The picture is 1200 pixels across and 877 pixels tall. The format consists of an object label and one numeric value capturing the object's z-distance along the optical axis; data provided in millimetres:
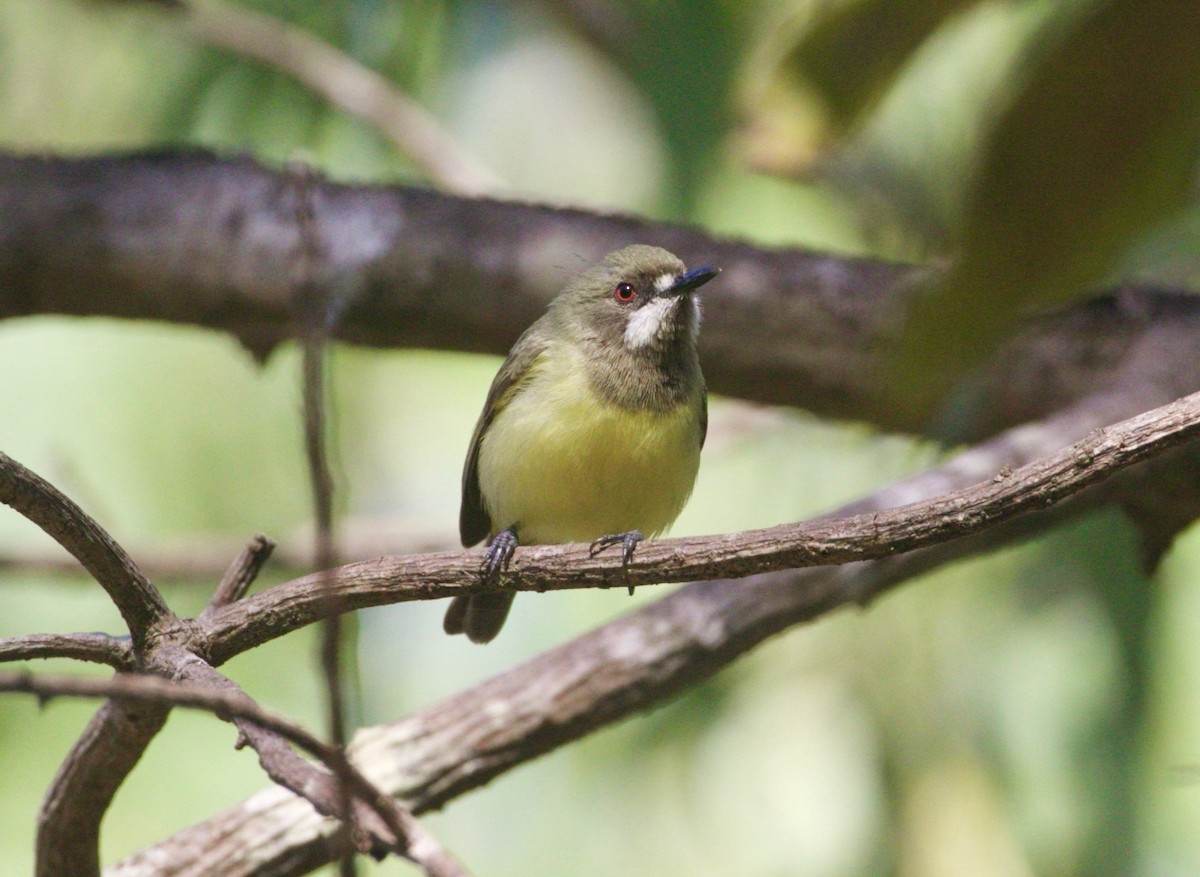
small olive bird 7844
